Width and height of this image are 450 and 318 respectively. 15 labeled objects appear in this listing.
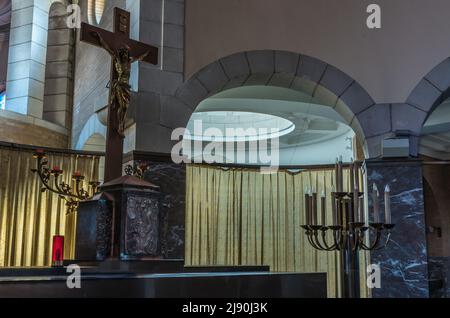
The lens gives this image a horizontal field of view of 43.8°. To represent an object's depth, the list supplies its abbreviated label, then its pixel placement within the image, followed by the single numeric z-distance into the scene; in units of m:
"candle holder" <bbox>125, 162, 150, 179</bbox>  5.72
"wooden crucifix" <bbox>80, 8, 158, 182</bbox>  5.36
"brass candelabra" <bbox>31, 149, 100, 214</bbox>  5.65
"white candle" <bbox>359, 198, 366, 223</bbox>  3.95
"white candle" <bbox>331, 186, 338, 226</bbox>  3.94
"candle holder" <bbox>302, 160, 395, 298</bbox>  3.77
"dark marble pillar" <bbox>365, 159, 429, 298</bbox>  6.32
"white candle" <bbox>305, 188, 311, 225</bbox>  3.95
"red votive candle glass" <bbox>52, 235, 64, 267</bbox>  4.55
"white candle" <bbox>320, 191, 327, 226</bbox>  4.33
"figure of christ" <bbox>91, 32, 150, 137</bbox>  5.43
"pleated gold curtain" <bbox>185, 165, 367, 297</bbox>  8.47
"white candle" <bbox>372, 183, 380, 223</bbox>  3.68
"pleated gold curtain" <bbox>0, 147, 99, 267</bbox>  7.39
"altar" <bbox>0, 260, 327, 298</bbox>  2.64
